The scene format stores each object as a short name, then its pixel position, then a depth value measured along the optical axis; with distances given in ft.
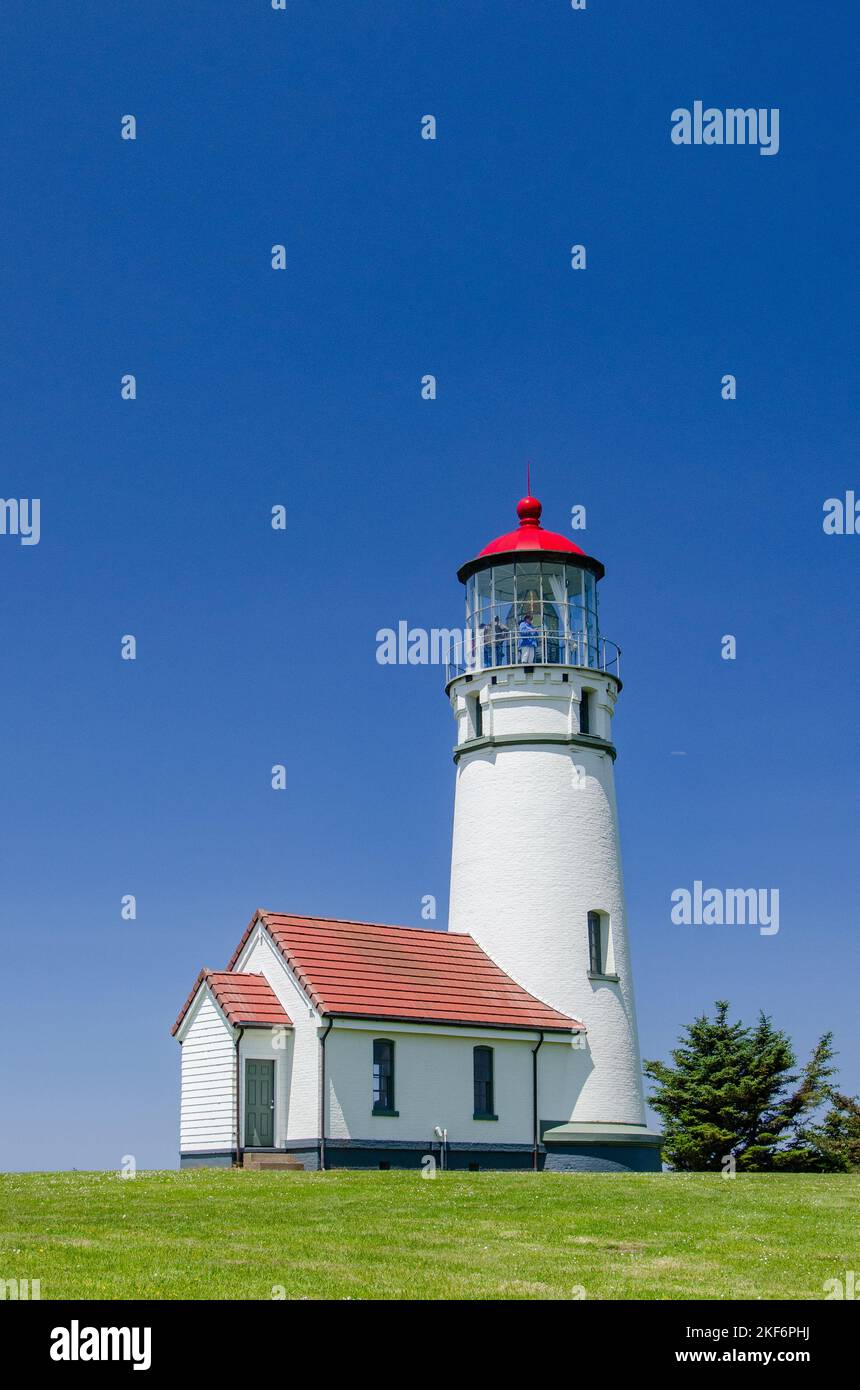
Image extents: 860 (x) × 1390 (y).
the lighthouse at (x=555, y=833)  116.98
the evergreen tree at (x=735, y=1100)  138.31
